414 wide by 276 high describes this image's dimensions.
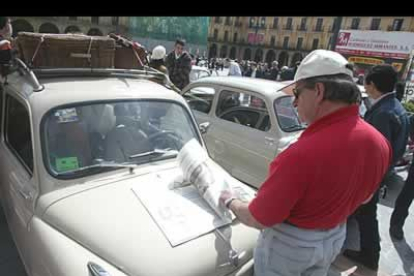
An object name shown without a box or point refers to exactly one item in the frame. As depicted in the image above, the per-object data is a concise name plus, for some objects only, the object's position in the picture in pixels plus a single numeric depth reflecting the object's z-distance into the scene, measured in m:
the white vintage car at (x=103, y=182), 1.67
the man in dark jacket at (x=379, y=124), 2.94
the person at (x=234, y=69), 12.22
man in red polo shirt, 1.33
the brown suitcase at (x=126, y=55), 3.17
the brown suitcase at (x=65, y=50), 2.56
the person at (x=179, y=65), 6.72
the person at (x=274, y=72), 14.50
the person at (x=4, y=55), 2.73
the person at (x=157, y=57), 6.11
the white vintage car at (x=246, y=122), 4.41
